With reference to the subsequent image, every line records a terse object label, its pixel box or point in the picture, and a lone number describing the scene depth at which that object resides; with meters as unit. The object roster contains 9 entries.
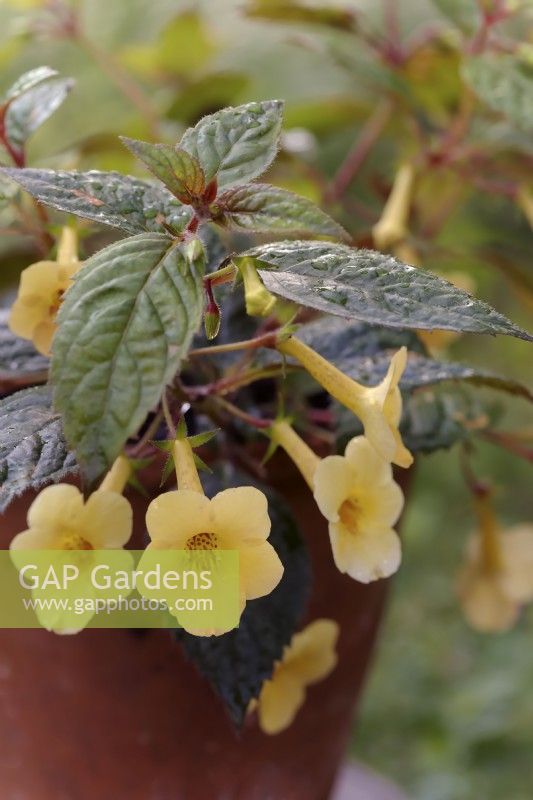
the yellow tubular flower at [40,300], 0.54
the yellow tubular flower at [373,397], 0.51
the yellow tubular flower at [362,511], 0.51
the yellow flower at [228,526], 0.49
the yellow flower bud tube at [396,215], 0.67
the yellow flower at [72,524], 0.50
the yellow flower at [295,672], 0.59
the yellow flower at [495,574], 0.68
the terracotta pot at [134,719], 0.58
